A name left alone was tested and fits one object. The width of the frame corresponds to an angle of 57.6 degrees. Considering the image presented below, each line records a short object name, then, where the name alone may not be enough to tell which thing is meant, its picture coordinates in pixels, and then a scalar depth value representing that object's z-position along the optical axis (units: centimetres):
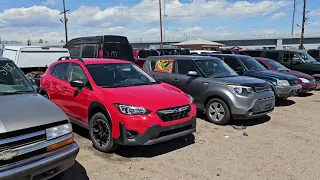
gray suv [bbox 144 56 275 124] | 670
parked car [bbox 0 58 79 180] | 287
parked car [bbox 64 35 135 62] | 1162
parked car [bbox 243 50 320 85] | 1308
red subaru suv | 457
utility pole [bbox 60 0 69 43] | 4228
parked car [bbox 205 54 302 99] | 938
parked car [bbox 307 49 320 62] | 2022
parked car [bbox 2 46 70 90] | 900
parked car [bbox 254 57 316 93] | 1123
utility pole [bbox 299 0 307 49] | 4308
